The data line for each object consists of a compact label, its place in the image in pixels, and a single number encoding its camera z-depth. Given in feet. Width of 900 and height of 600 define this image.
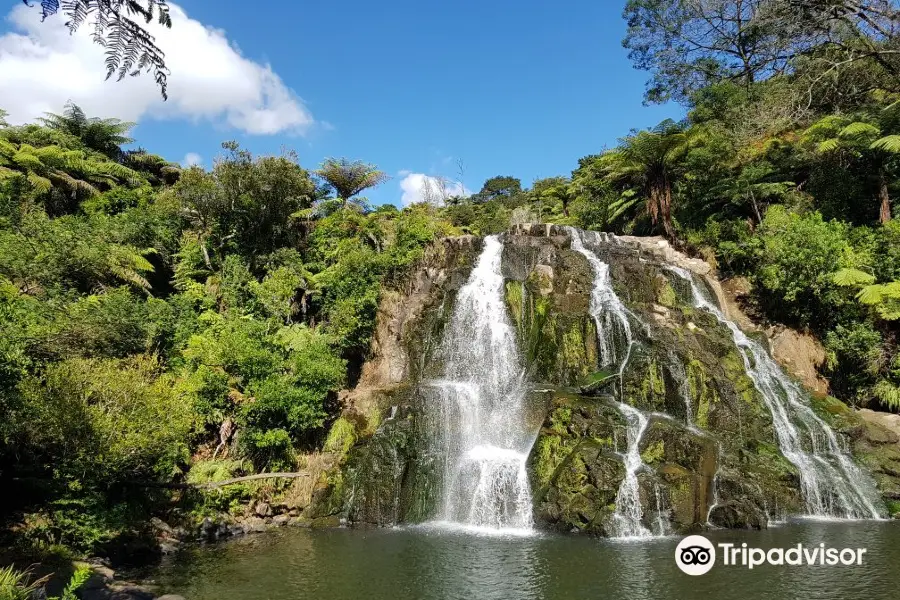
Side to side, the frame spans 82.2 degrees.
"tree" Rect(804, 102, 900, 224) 62.90
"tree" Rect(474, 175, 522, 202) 190.40
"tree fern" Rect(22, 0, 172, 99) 8.37
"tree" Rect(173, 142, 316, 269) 73.41
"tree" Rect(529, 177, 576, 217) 141.65
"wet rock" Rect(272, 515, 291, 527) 45.96
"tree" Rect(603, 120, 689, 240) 77.05
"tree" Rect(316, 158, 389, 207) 90.17
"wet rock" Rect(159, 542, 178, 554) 37.76
